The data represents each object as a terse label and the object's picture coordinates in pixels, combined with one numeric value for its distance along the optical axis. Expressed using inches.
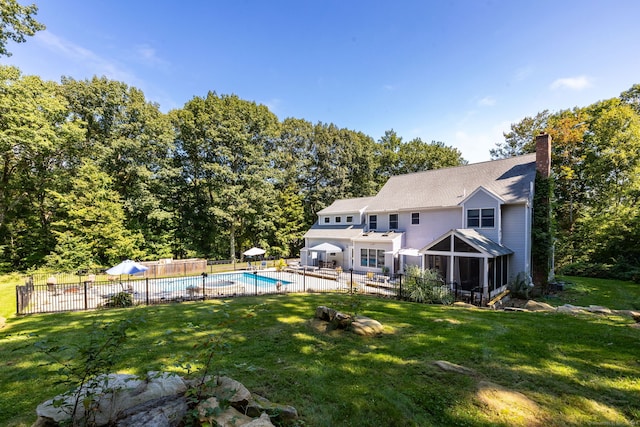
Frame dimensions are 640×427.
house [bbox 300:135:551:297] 567.8
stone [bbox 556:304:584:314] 359.7
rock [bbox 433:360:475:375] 175.6
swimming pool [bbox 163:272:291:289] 661.9
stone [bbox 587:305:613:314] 373.1
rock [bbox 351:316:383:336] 248.8
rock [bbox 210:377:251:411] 115.8
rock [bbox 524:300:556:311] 414.6
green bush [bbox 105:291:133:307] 436.5
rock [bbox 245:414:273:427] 101.0
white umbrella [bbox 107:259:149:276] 506.0
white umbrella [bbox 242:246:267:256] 868.0
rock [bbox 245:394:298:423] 117.5
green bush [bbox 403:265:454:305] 459.7
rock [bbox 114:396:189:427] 103.1
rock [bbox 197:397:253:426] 98.1
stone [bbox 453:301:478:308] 433.7
